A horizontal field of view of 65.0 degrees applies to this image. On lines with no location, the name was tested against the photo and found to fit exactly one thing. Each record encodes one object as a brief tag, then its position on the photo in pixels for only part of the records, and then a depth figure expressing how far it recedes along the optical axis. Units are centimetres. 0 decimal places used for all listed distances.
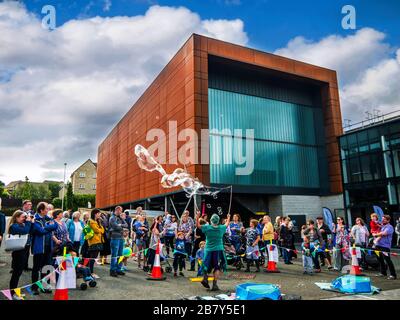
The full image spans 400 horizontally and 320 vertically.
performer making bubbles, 771
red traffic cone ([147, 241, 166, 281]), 878
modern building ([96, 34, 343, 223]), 2423
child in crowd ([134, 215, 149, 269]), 1121
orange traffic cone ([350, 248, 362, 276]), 931
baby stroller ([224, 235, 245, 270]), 1121
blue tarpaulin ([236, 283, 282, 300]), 565
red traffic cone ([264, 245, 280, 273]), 1065
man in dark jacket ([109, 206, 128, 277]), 896
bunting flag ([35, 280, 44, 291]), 660
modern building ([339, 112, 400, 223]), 2138
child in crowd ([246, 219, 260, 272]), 1066
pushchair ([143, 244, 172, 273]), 1002
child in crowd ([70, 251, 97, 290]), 757
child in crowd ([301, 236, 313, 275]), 1011
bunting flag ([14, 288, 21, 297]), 567
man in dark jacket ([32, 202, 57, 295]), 682
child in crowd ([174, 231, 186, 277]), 944
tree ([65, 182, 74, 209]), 6328
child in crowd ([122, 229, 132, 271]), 982
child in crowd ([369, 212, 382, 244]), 1025
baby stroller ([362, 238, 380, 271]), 1062
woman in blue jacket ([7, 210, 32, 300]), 620
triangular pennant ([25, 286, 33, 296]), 655
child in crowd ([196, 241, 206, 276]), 942
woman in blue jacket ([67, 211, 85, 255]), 903
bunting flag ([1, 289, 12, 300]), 548
